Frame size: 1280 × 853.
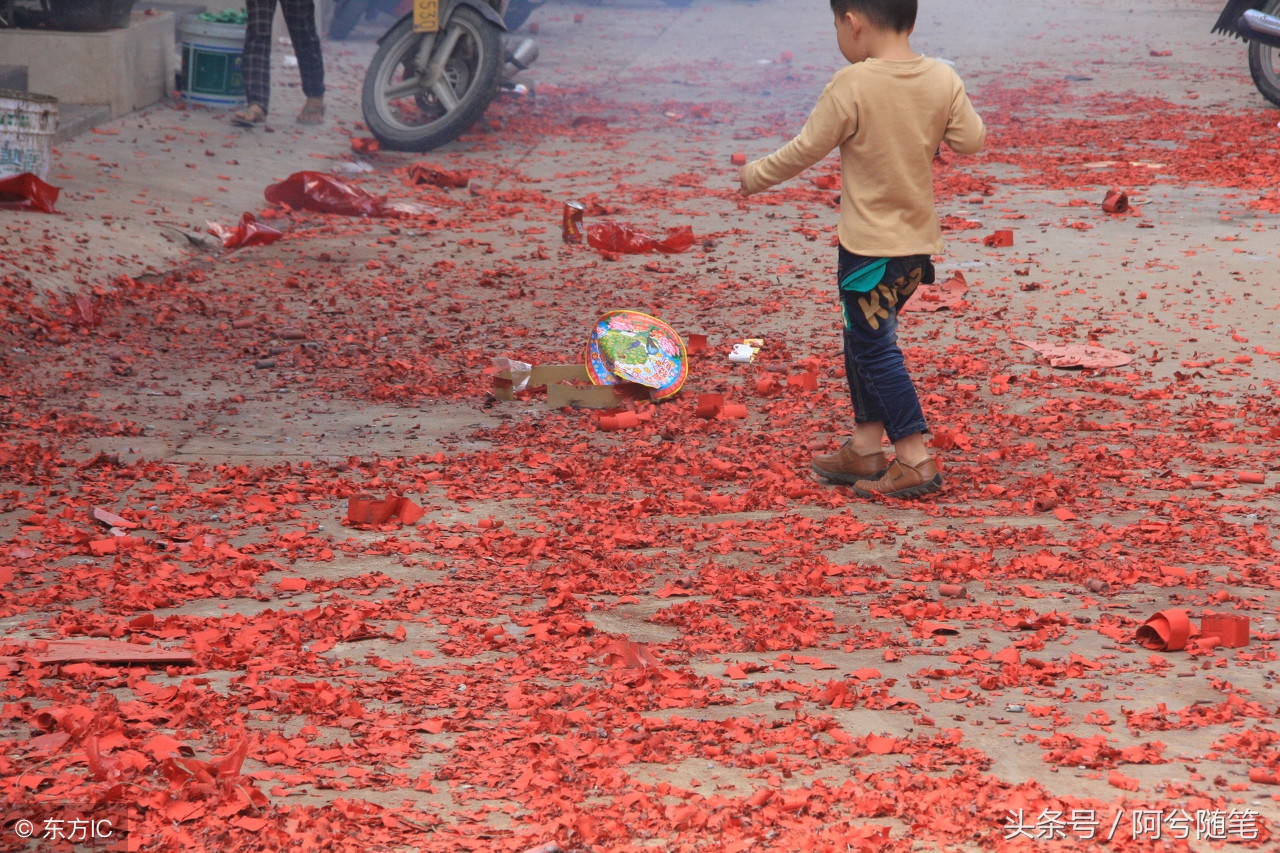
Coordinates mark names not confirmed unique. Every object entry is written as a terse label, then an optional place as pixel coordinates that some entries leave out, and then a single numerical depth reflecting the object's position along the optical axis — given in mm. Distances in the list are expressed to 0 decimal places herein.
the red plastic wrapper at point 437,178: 16766
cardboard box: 9125
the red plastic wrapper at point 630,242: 13523
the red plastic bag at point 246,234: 13656
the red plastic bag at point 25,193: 12409
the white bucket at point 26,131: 12477
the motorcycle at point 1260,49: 18766
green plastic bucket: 18578
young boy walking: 6988
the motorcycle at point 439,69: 18484
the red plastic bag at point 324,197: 15164
